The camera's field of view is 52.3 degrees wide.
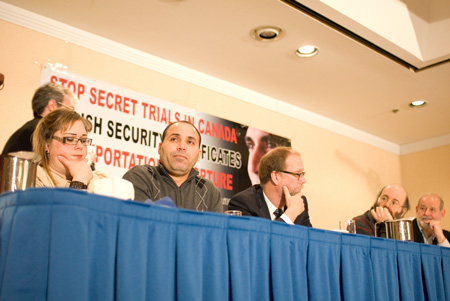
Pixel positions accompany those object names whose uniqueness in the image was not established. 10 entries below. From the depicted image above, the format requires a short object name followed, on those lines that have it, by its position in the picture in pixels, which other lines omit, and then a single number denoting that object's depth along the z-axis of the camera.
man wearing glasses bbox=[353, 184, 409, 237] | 2.93
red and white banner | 2.93
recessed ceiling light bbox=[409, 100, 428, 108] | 4.20
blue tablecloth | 0.89
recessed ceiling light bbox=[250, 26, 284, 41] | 2.98
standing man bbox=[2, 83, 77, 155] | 2.49
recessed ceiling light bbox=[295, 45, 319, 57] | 3.22
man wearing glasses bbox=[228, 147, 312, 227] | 2.40
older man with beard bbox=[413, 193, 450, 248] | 2.67
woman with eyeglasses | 1.67
